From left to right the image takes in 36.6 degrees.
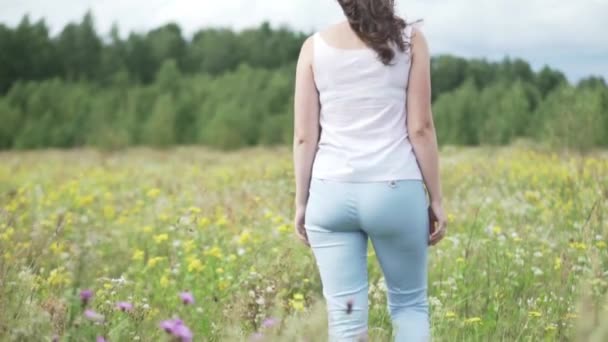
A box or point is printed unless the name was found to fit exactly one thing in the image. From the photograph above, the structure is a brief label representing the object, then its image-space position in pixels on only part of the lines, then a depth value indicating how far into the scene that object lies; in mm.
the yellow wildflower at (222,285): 5426
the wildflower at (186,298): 2626
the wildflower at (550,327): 4230
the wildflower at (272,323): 2436
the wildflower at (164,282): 5486
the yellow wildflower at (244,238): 6168
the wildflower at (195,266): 5562
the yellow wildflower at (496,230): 6155
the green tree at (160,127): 37844
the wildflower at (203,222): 6598
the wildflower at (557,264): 5359
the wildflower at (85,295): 2914
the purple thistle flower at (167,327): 2137
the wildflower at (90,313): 2683
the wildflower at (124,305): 2801
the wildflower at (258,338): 2264
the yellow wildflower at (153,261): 5863
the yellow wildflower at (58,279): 5073
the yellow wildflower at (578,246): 5531
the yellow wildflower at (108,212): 8828
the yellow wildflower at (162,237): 6072
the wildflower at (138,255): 6142
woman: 3115
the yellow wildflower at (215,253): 5852
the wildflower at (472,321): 4202
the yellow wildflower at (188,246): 5992
